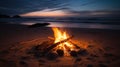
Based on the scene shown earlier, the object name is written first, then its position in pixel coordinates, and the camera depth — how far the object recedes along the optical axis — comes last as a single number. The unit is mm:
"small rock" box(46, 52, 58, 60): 2837
